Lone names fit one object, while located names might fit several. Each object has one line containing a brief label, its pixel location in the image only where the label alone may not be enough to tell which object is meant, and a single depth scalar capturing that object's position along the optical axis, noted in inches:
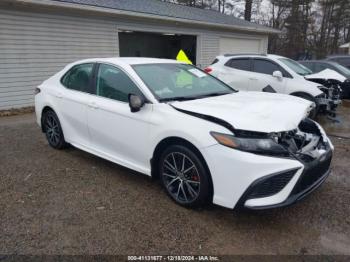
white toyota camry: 113.0
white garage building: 354.3
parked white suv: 296.0
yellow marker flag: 338.0
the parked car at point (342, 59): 512.4
